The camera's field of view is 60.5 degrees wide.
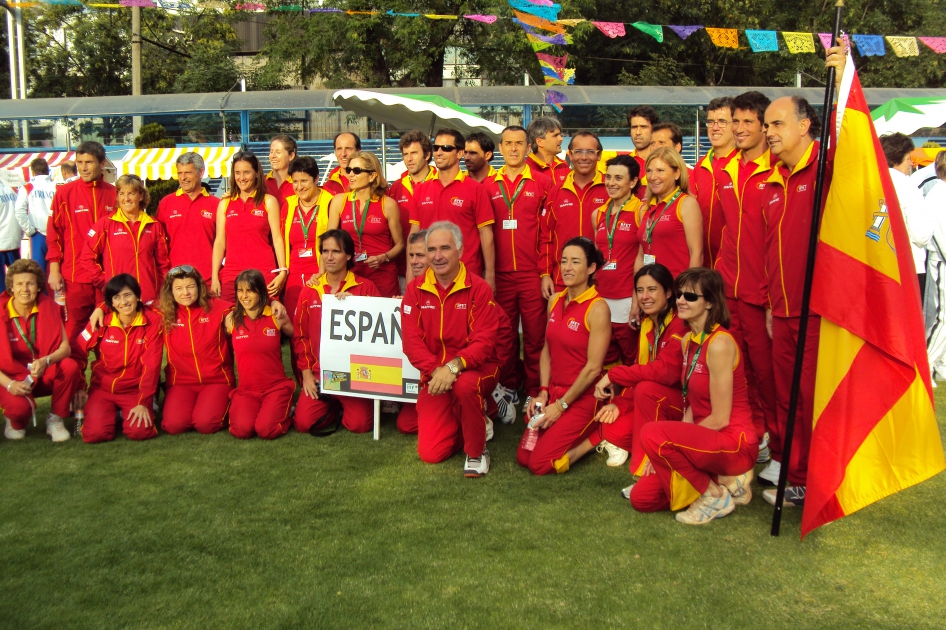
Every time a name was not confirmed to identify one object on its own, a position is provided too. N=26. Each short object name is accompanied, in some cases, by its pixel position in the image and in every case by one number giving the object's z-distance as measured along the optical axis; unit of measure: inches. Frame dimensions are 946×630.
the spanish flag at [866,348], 152.4
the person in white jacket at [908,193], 273.9
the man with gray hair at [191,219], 267.1
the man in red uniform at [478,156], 272.1
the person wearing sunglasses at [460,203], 243.9
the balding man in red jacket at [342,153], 273.3
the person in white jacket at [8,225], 362.9
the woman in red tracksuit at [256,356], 232.8
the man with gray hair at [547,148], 266.2
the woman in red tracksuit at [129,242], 260.4
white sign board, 230.7
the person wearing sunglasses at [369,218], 247.3
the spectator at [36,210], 394.0
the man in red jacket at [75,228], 271.7
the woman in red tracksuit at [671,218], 205.9
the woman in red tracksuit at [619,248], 220.8
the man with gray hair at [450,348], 201.9
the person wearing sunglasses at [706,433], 168.1
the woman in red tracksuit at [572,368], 203.6
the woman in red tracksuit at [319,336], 233.3
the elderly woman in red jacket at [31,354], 232.4
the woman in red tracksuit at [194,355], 234.8
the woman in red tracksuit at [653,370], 190.5
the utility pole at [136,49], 1006.4
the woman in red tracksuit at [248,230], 257.4
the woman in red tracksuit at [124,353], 234.7
